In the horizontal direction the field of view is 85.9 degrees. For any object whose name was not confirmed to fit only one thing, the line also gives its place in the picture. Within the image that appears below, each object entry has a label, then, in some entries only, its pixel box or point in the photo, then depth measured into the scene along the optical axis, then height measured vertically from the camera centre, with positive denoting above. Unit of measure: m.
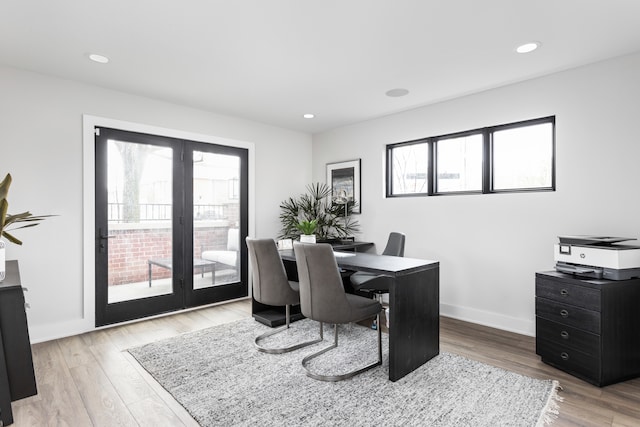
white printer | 2.45 -0.33
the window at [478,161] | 3.45 +0.59
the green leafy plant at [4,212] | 2.12 +0.00
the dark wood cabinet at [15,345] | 2.07 -0.81
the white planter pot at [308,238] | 3.83 -0.29
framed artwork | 5.04 +0.48
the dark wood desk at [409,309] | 2.44 -0.72
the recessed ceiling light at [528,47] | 2.67 +1.31
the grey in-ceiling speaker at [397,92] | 3.72 +1.33
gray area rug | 2.04 -1.21
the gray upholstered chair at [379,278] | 3.44 -0.68
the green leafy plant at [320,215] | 5.13 -0.03
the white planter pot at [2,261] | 2.18 -0.31
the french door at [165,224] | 3.69 -0.13
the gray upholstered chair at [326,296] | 2.50 -0.62
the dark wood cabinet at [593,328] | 2.40 -0.84
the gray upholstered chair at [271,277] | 3.08 -0.58
